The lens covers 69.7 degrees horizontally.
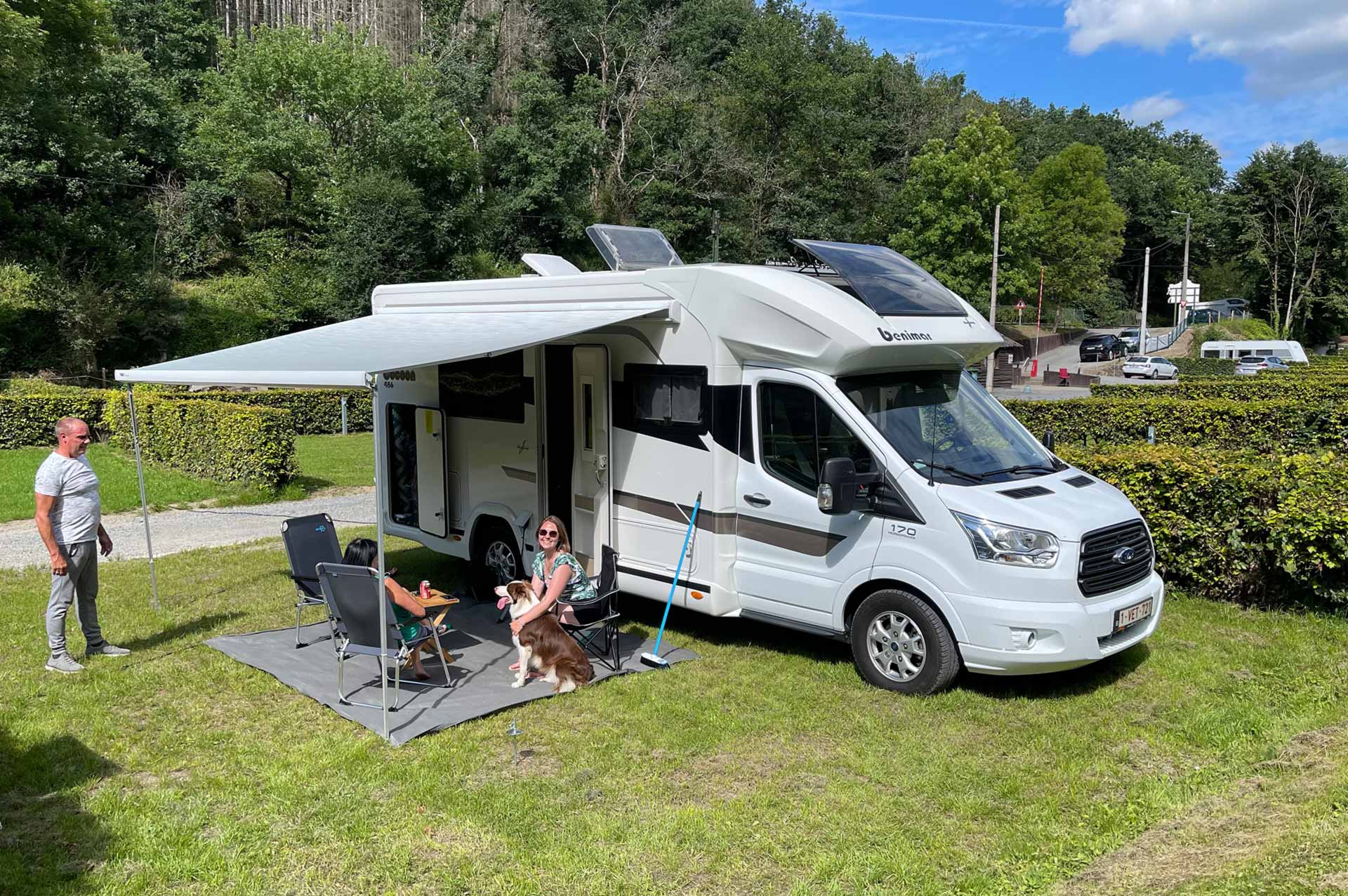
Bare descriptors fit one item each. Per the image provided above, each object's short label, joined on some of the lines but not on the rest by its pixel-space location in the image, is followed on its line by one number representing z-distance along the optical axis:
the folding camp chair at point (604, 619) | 6.93
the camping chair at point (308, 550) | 7.69
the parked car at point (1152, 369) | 44.69
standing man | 6.68
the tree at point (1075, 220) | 63.03
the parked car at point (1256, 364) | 40.34
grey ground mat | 6.13
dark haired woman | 6.63
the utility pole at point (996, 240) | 41.50
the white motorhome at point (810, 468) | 6.03
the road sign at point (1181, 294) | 55.66
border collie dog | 6.57
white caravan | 43.12
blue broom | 7.07
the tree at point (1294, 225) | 54.78
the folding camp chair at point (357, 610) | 6.20
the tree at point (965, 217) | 48.94
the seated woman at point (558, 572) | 6.71
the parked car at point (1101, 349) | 57.72
